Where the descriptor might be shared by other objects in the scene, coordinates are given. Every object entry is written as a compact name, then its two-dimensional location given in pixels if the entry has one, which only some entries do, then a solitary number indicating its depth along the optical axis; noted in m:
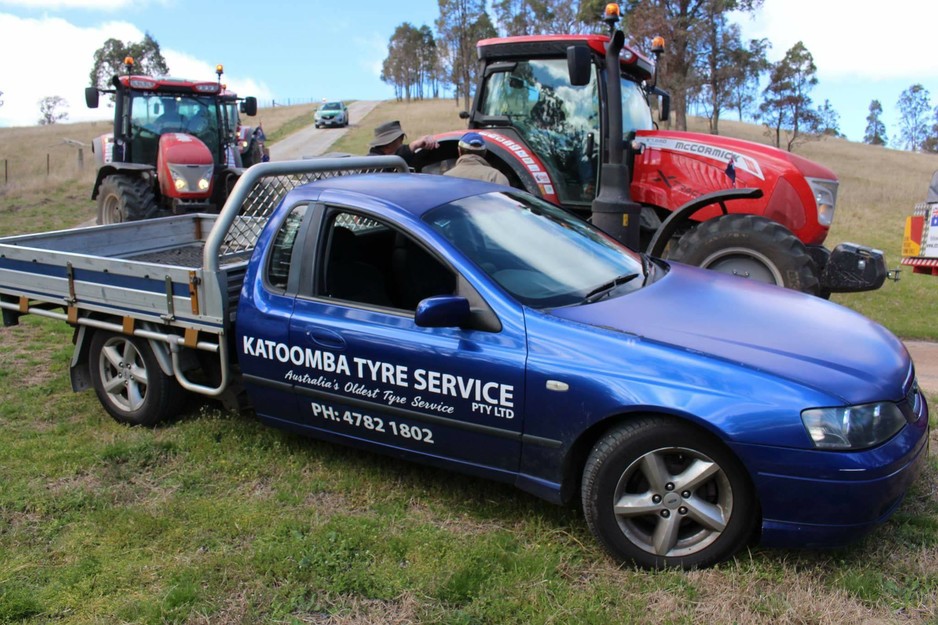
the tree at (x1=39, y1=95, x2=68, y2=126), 80.88
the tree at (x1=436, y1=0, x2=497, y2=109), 48.53
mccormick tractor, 6.23
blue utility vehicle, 3.07
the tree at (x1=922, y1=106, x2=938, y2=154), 69.12
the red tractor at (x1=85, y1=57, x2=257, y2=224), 11.29
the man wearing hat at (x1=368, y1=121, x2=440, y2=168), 7.41
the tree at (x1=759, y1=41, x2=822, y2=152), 32.91
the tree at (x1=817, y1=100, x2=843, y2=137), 34.81
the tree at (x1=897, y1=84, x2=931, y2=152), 70.69
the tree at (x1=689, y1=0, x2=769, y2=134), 28.41
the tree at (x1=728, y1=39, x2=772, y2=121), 30.00
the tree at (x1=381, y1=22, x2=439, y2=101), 70.00
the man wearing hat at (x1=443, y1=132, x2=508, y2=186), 6.48
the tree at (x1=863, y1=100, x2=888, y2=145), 80.06
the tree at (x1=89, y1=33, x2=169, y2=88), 58.97
